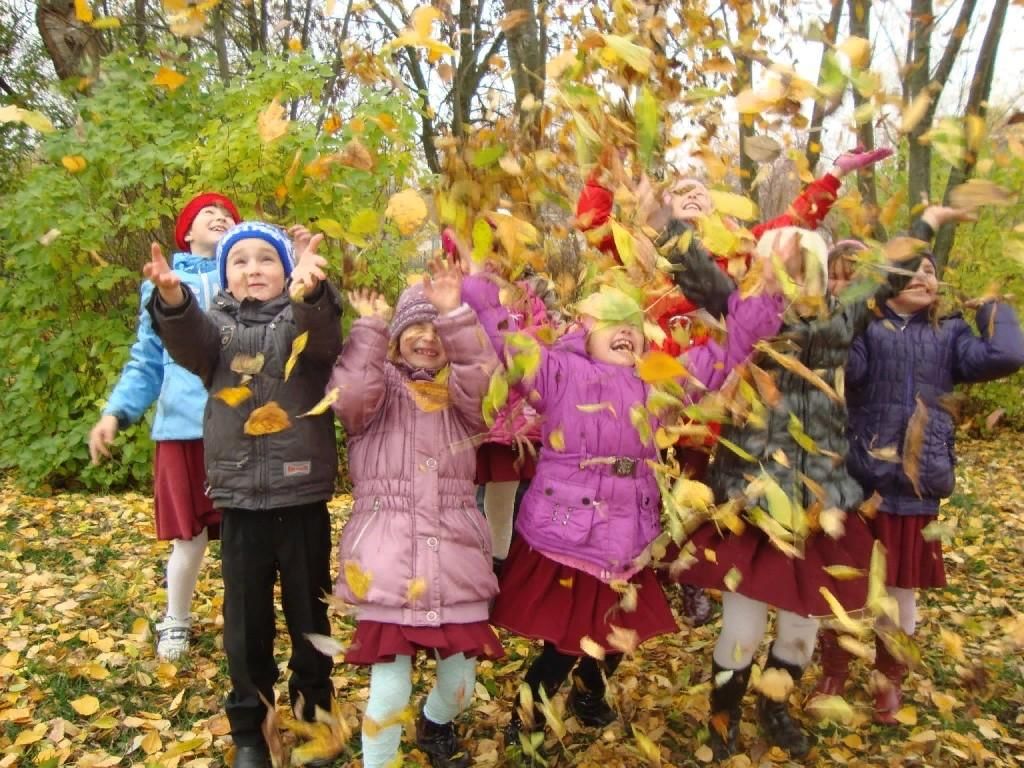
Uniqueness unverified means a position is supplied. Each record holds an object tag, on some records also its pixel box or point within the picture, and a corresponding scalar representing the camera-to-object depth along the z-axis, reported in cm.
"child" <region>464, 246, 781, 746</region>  249
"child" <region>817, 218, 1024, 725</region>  296
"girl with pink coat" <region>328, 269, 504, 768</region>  236
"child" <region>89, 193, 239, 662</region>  316
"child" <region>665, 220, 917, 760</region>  248
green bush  555
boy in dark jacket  248
